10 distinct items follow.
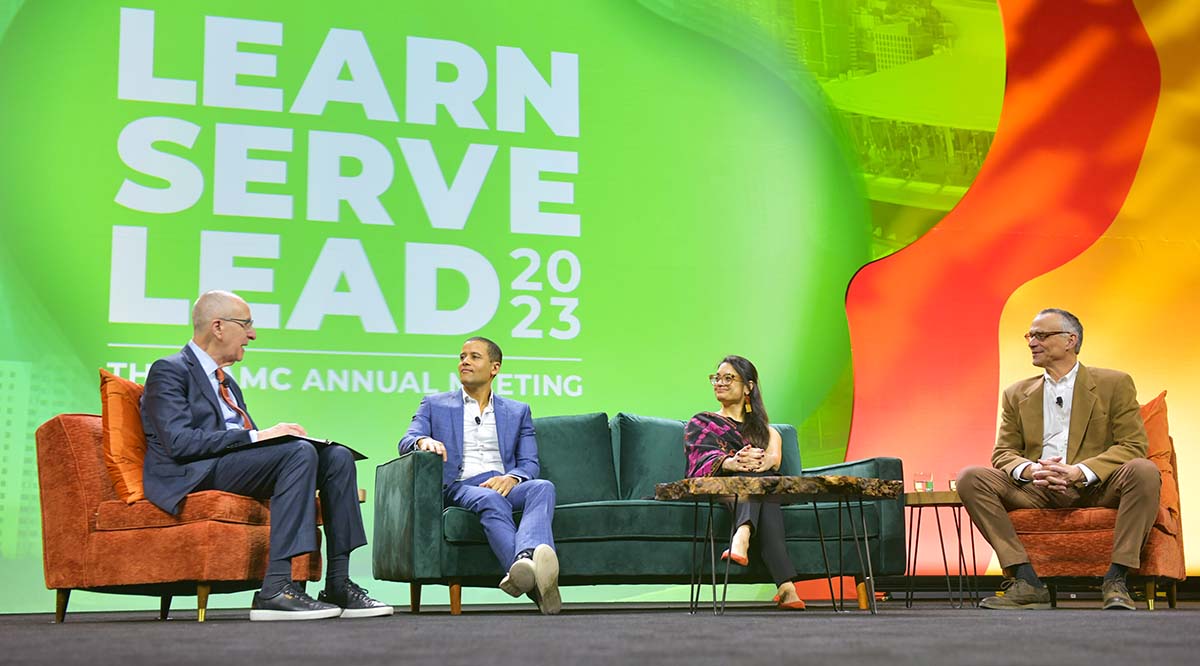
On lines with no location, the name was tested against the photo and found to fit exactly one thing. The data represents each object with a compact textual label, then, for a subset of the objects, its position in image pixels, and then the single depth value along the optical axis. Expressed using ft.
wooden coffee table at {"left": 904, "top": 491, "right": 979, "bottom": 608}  15.58
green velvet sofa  13.29
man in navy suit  11.59
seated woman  13.79
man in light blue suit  12.92
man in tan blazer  13.92
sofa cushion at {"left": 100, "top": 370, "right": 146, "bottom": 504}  12.03
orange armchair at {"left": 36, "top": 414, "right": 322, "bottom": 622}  11.74
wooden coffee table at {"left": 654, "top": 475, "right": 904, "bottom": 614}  11.96
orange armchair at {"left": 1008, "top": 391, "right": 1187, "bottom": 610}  14.05
